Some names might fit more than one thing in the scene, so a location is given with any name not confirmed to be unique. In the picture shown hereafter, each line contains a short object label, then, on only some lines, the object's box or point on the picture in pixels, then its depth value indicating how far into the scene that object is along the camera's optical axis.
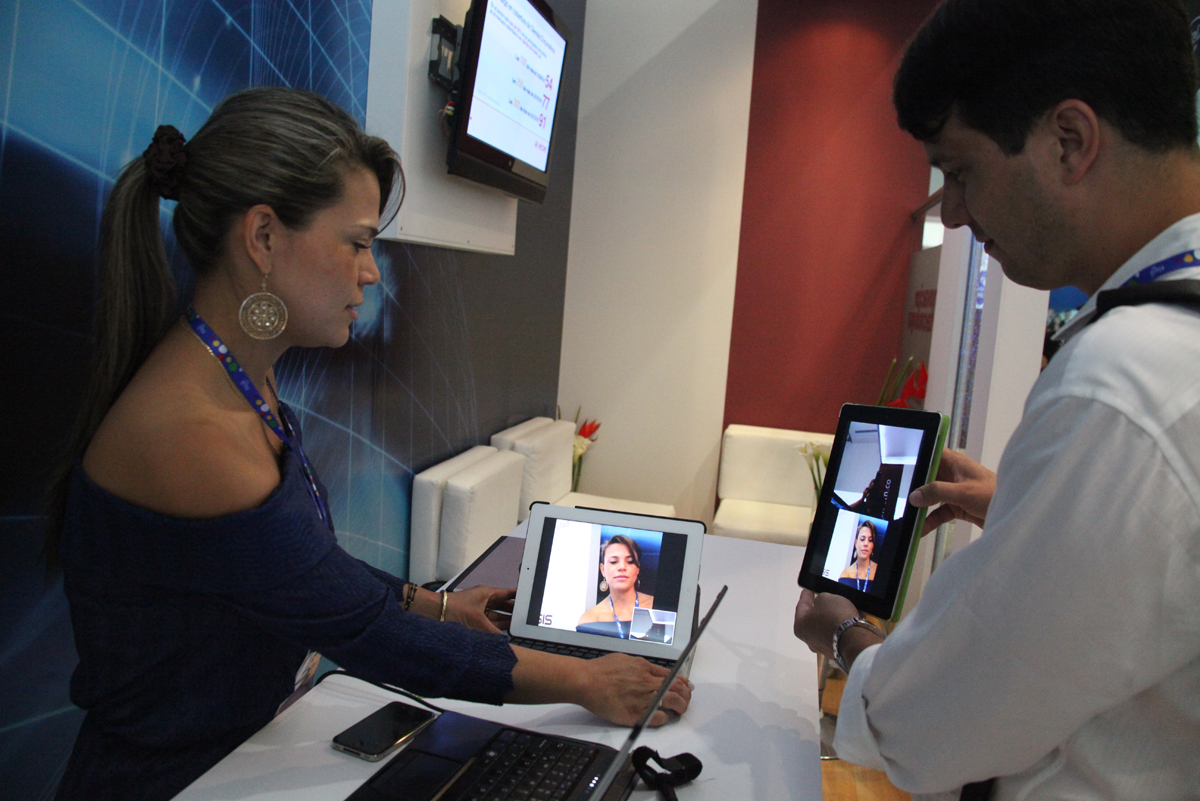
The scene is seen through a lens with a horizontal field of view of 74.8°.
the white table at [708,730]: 0.96
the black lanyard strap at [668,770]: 0.98
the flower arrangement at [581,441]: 4.21
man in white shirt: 0.63
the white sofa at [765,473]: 4.12
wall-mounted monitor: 2.28
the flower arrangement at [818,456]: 3.72
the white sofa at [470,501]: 2.63
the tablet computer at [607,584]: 1.29
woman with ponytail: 0.96
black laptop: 0.92
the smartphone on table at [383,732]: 1.01
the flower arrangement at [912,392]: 3.52
